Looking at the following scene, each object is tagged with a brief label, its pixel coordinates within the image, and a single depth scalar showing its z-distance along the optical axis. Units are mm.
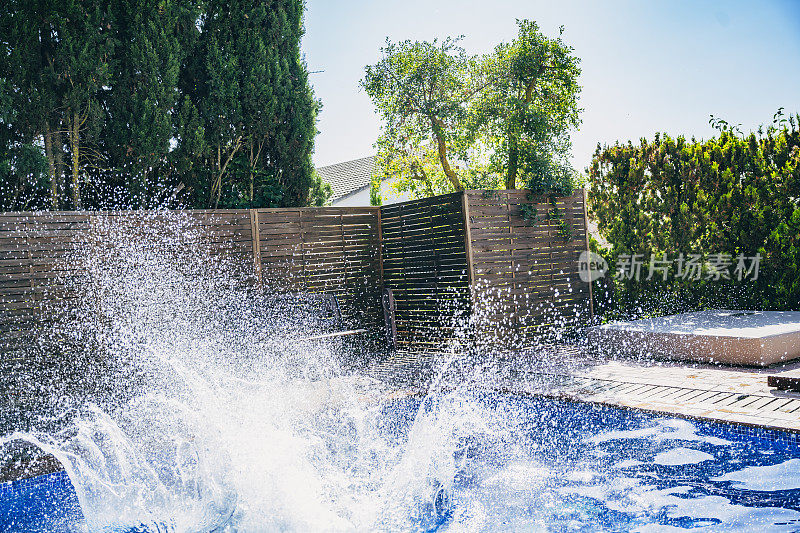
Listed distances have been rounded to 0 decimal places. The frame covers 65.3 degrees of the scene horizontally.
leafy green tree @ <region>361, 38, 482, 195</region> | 10203
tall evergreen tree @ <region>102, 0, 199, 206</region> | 8938
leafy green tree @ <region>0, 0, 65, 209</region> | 8188
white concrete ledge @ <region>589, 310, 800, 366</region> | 6285
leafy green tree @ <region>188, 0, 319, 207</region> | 9734
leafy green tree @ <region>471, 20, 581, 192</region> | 9617
